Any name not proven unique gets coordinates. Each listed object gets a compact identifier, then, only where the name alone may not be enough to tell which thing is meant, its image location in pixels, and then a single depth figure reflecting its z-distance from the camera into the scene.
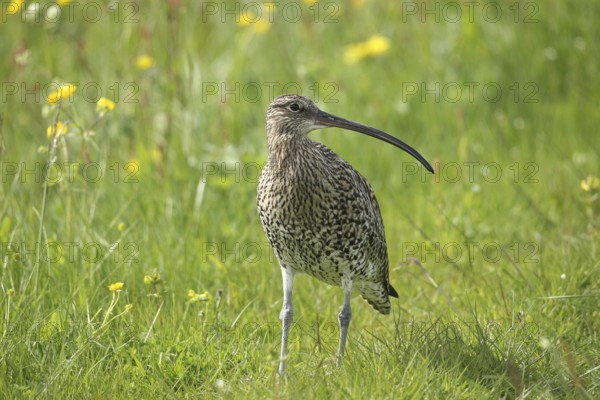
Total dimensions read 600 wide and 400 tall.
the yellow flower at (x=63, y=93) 10.37
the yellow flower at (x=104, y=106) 10.91
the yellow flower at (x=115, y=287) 9.86
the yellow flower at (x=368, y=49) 17.70
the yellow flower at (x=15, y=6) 12.69
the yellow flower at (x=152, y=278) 10.18
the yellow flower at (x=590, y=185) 12.52
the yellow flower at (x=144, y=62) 15.48
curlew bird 10.00
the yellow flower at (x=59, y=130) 10.49
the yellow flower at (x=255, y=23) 18.29
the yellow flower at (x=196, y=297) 10.08
